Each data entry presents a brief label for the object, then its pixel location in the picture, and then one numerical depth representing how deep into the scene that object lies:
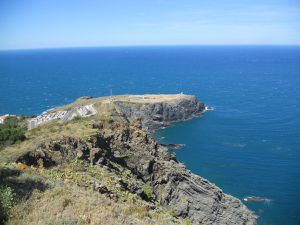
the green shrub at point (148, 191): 38.87
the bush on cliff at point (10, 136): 39.55
